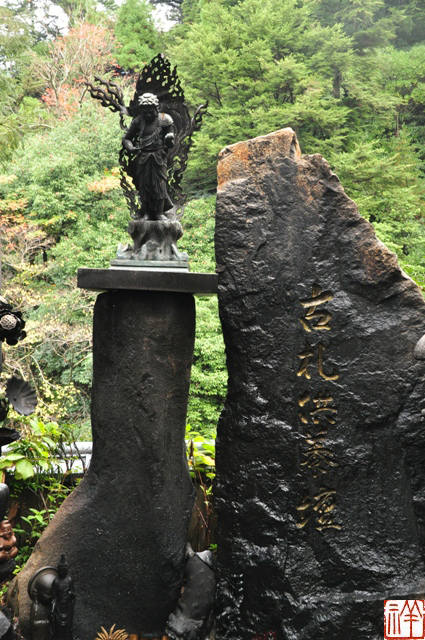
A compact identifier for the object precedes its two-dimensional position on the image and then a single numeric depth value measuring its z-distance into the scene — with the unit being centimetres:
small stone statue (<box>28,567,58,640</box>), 356
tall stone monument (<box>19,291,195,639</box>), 367
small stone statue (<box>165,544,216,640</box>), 369
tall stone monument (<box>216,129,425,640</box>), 364
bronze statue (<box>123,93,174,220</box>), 376
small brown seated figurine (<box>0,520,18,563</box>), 336
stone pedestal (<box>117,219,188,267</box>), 374
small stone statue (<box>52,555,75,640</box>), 352
